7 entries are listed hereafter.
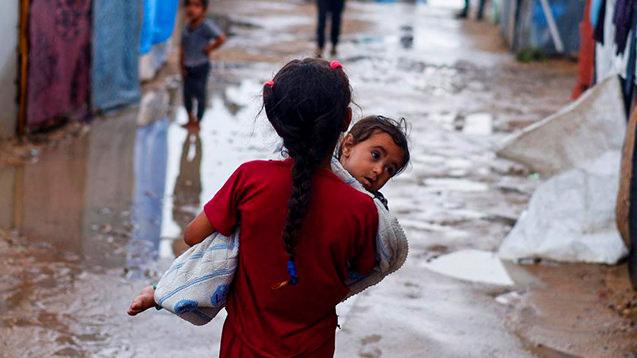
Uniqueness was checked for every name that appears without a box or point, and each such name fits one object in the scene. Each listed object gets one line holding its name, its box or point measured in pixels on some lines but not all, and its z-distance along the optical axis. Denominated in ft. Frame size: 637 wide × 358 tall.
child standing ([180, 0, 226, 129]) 30.68
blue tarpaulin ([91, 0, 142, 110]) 31.99
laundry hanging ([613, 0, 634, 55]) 21.02
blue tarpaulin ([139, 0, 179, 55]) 36.24
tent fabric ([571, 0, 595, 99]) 27.66
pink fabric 27.35
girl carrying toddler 8.60
